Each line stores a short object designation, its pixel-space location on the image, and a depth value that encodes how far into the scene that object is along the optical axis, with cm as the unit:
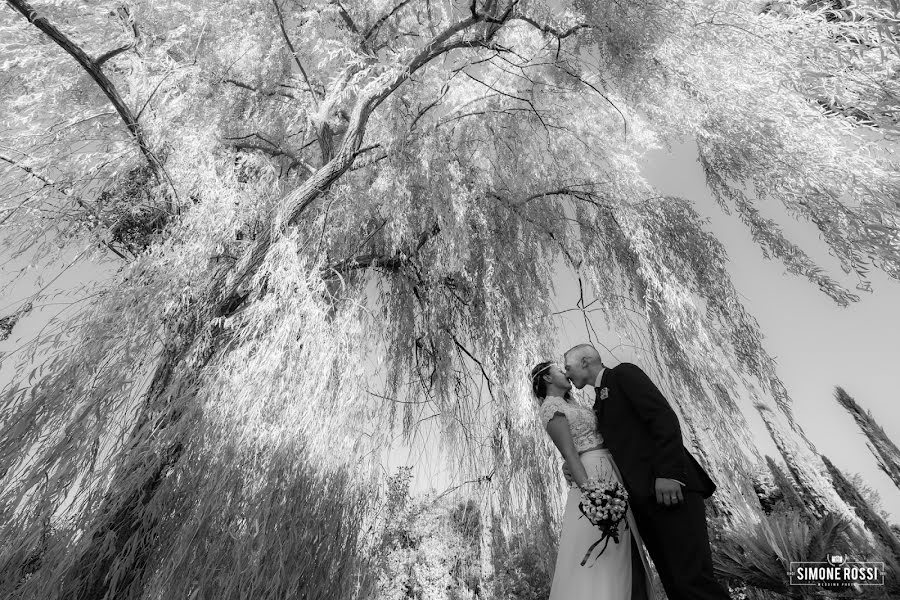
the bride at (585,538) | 171
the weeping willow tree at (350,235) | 173
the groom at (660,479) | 154
